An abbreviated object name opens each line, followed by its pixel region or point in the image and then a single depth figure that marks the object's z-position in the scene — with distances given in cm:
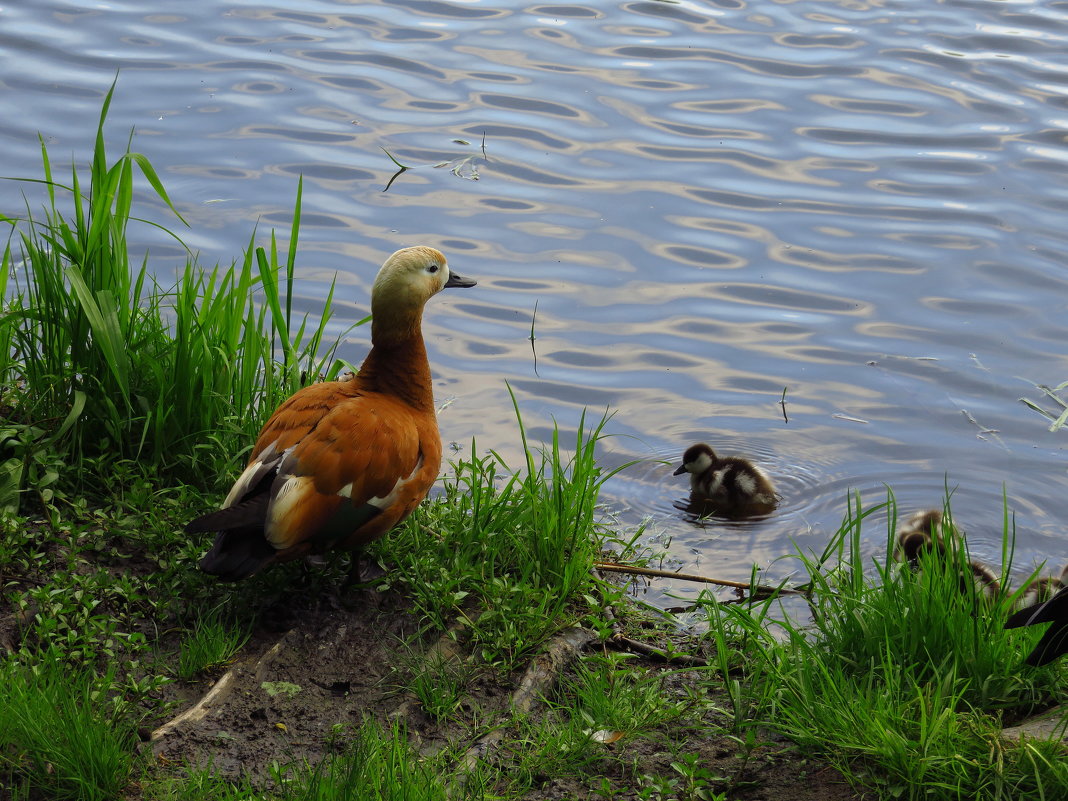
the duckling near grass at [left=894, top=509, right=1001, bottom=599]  767
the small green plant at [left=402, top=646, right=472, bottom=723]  750
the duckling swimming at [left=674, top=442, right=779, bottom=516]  1186
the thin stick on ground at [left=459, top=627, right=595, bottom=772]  717
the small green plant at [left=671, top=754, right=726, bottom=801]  679
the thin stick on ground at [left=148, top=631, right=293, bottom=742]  704
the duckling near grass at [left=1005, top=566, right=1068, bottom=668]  629
